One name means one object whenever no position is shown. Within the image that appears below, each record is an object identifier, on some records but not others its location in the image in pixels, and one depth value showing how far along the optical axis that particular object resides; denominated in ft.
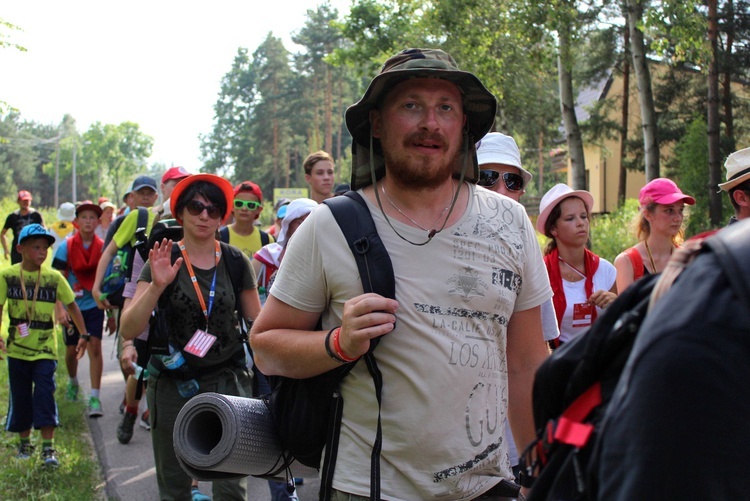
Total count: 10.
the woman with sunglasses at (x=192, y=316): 15.60
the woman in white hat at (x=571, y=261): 15.85
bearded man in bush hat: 8.65
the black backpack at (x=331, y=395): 8.70
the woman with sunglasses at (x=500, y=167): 14.57
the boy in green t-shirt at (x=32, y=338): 23.20
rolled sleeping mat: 9.06
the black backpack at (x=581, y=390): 4.37
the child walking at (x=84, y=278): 30.37
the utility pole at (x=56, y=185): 314.76
